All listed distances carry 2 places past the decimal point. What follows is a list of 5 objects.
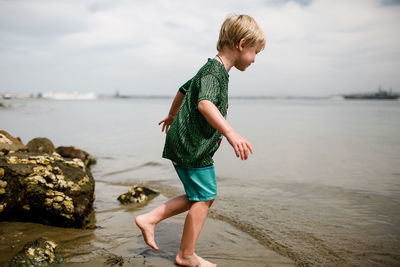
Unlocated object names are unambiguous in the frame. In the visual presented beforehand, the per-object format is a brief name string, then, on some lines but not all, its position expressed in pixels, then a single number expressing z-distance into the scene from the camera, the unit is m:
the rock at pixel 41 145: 6.86
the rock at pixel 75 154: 7.24
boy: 2.44
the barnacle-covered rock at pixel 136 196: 4.41
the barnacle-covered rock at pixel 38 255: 2.36
